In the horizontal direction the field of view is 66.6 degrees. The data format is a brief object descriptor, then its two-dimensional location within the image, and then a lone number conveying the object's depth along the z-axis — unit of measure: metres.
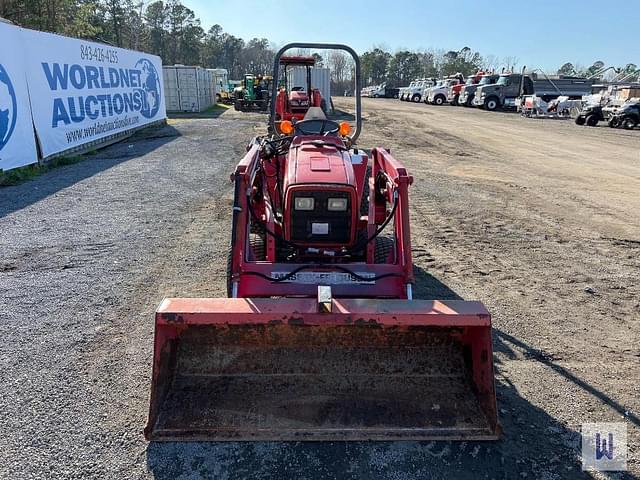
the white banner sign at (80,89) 10.72
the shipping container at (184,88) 27.22
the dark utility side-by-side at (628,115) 22.12
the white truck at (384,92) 55.60
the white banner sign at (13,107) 9.41
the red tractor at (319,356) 2.71
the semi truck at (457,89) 37.09
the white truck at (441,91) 40.09
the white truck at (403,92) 47.34
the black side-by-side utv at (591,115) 23.98
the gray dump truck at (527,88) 31.59
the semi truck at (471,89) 34.44
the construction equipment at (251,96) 28.47
